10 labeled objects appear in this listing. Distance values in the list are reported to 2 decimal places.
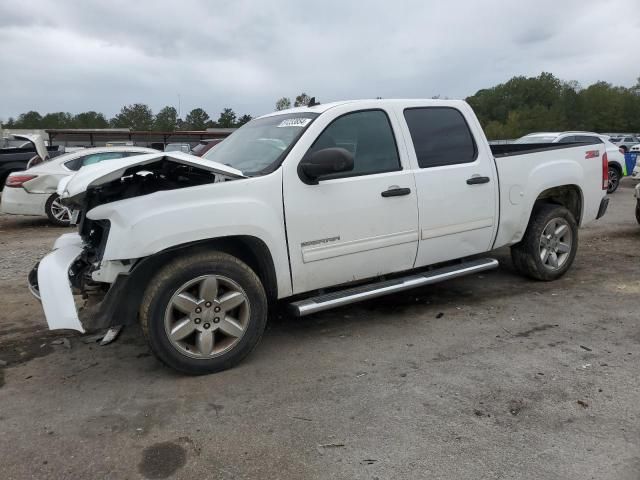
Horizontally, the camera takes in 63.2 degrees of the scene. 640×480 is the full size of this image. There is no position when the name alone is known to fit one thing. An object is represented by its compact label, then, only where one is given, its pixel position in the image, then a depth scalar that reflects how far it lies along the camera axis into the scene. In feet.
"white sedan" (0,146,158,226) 32.04
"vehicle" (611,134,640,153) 119.18
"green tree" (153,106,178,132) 292.08
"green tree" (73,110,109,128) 317.83
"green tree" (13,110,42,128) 321.52
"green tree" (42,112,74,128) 326.53
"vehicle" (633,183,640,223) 26.91
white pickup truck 11.14
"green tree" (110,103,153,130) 300.81
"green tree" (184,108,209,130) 301.84
